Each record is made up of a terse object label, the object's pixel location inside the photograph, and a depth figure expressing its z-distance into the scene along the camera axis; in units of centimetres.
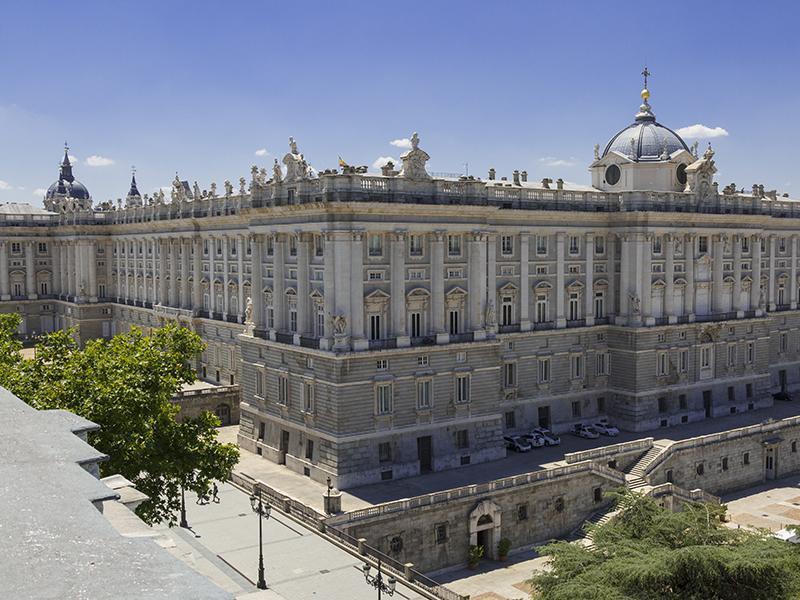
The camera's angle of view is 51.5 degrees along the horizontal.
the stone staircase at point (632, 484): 5534
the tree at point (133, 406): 3672
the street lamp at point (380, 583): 3476
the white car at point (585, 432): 6650
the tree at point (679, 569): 3159
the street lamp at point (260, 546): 3906
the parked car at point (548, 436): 6378
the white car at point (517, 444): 6181
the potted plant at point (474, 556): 5025
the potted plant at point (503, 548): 5138
